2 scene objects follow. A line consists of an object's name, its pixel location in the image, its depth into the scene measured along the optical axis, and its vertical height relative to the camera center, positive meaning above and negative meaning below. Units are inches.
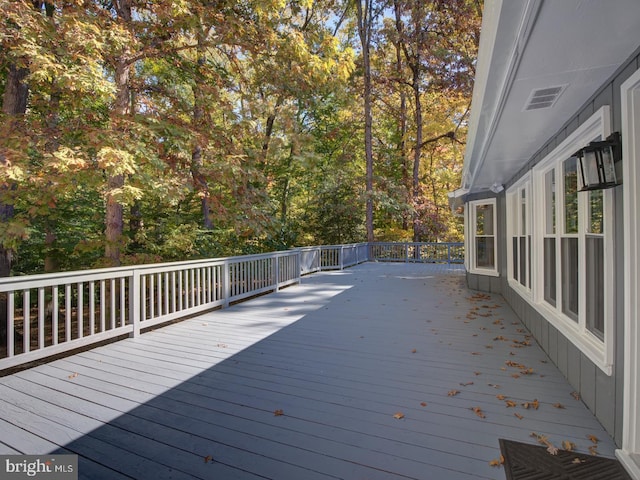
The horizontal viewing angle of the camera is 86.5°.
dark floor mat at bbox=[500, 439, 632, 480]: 69.0 -47.9
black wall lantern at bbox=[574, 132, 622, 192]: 78.1 +18.2
